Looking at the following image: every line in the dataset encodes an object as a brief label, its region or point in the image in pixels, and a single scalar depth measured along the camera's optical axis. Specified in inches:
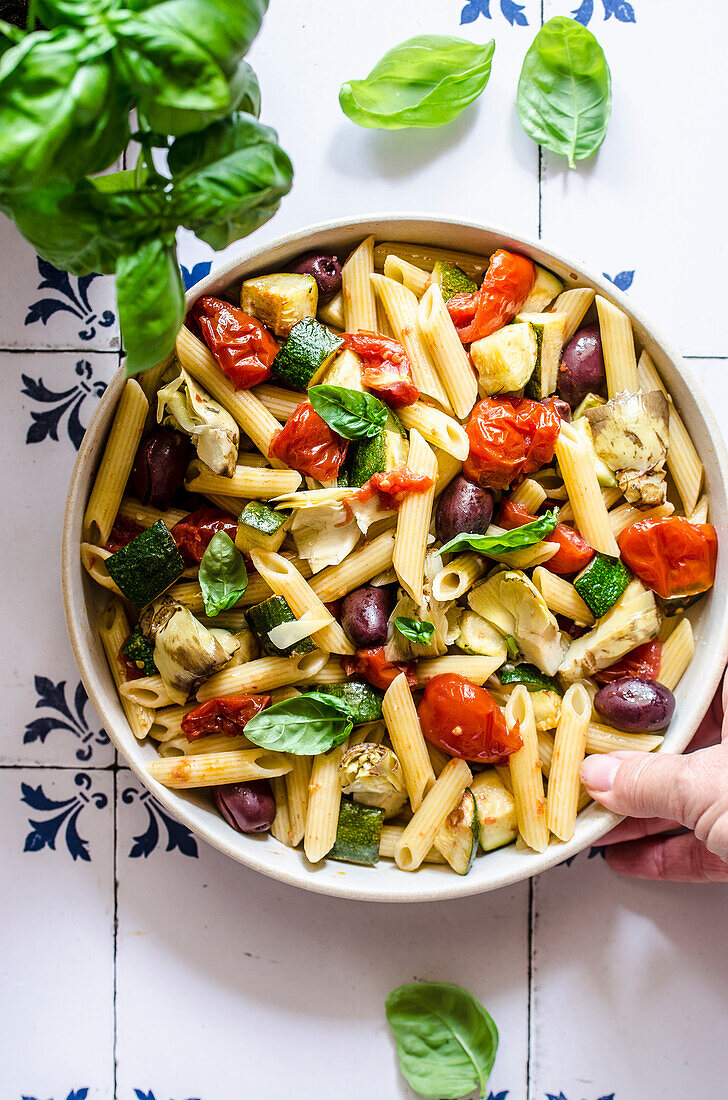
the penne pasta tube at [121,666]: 23.3
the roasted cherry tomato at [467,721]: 22.7
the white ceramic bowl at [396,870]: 22.8
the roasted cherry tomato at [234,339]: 22.7
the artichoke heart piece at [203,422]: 22.5
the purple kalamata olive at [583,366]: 23.3
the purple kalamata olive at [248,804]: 23.2
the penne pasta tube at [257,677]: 22.9
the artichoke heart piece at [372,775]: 23.0
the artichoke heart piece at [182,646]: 22.5
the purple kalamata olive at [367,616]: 22.8
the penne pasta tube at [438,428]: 22.7
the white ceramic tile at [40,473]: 24.8
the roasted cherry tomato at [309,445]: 22.6
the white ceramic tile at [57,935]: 25.1
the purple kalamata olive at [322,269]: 23.1
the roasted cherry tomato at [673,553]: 22.9
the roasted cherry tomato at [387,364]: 22.8
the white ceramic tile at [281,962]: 25.0
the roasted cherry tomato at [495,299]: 22.9
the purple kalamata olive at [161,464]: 23.0
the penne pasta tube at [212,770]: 22.9
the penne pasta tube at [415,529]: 22.6
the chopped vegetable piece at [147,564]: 22.6
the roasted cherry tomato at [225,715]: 23.0
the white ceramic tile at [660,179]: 24.6
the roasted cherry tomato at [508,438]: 22.7
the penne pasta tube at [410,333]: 23.0
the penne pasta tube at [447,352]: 22.8
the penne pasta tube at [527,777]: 22.9
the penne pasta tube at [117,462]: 22.7
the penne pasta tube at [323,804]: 23.0
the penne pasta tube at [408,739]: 22.8
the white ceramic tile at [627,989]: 25.1
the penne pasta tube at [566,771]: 22.9
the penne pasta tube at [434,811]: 23.1
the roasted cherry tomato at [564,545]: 23.1
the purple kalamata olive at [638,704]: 22.8
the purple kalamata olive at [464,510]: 22.9
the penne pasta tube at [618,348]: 22.8
